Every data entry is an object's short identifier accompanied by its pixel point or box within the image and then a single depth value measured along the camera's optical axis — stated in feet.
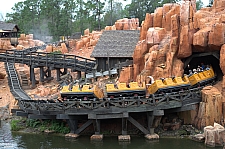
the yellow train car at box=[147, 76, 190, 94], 71.77
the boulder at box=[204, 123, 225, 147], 64.75
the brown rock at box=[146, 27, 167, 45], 89.76
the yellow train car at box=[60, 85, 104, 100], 71.26
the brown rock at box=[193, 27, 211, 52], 76.33
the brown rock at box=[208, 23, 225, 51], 73.72
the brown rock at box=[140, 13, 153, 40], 98.17
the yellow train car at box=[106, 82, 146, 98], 70.90
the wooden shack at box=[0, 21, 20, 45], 170.30
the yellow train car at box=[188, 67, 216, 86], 77.05
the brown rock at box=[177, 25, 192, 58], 80.02
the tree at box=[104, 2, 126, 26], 221.25
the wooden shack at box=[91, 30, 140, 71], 107.65
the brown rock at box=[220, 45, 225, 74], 73.61
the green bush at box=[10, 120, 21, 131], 79.30
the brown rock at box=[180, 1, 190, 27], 81.46
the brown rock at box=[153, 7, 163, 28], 97.07
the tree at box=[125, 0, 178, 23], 183.97
